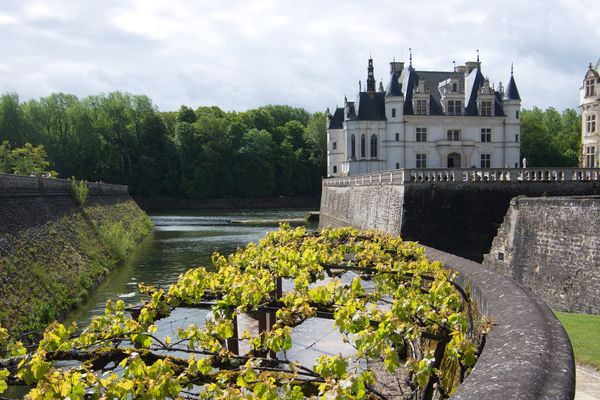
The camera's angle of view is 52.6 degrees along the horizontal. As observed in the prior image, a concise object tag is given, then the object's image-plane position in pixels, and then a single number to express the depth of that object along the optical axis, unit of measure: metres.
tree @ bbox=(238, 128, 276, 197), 87.62
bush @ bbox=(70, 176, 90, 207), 34.87
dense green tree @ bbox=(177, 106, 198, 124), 94.56
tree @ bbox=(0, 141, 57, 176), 52.78
